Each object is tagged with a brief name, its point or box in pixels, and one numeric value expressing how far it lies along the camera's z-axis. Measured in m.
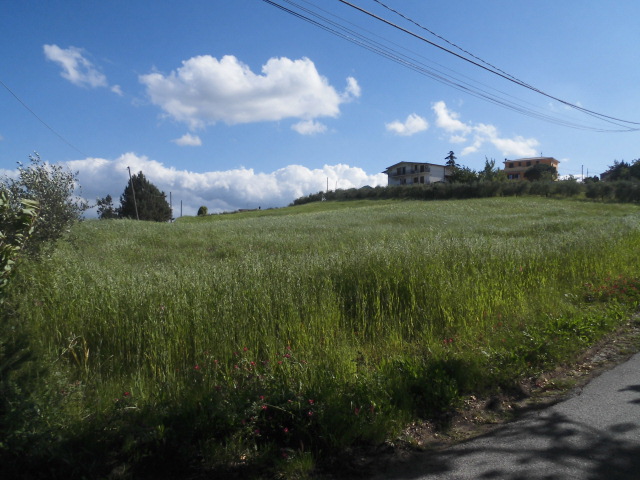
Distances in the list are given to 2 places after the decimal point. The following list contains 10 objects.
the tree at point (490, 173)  86.62
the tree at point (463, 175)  83.62
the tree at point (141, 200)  61.50
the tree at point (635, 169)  68.00
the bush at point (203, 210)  67.00
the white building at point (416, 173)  96.56
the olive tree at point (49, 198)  8.12
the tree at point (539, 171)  89.25
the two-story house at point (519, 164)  117.04
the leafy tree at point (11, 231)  3.66
